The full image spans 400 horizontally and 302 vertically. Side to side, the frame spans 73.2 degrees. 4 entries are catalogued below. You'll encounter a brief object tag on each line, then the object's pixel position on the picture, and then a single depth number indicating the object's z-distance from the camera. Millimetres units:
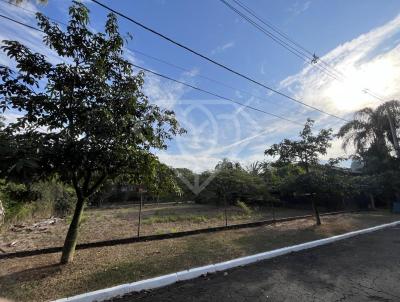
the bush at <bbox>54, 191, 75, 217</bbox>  13648
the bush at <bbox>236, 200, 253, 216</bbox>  14098
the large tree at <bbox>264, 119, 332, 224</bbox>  10641
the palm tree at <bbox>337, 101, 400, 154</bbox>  19453
